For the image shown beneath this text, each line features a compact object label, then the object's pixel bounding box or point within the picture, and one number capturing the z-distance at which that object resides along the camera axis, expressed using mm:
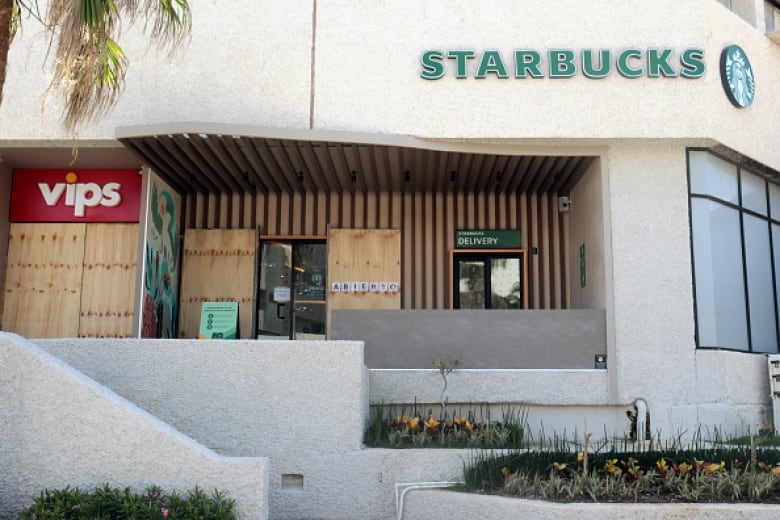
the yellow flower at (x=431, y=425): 10430
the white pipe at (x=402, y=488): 9289
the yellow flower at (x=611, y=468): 8320
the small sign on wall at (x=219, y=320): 14812
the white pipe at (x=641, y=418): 11852
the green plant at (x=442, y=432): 10055
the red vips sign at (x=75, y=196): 14594
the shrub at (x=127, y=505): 7520
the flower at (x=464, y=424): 10656
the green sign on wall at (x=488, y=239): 15492
